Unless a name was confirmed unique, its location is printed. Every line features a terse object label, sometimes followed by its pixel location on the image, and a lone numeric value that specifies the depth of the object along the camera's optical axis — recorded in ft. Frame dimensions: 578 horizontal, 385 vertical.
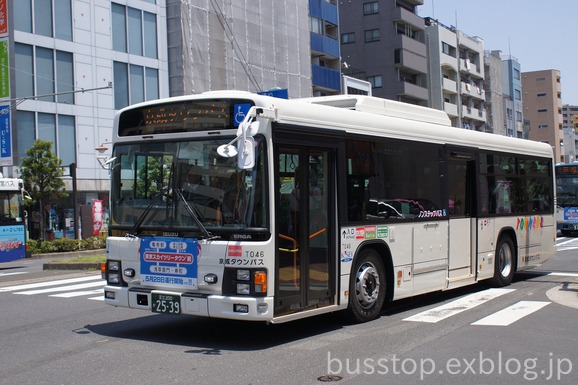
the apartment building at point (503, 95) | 285.64
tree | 108.88
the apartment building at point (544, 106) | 381.19
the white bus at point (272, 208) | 25.96
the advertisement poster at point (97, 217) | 106.44
